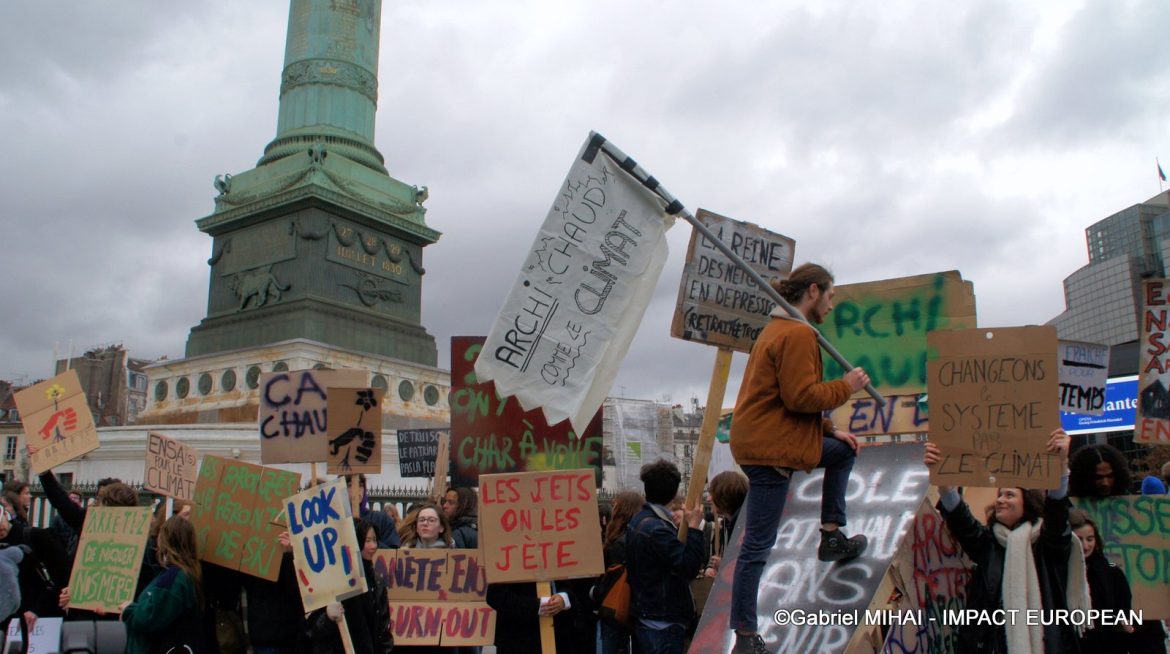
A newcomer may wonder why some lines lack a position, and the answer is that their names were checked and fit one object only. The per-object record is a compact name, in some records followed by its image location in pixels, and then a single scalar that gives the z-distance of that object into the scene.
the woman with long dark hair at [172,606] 5.27
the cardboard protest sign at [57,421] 7.80
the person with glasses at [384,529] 7.07
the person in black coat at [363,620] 5.27
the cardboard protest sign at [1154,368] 6.75
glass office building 84.29
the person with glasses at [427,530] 6.86
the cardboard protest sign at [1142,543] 5.08
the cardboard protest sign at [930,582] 4.75
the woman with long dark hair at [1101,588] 4.63
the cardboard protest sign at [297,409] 7.41
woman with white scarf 4.31
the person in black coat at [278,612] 5.56
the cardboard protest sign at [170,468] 8.54
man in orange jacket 4.65
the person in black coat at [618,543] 5.65
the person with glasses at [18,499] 7.36
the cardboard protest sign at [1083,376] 8.18
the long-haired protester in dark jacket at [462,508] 7.59
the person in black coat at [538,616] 5.48
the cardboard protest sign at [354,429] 7.29
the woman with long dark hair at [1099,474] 5.34
